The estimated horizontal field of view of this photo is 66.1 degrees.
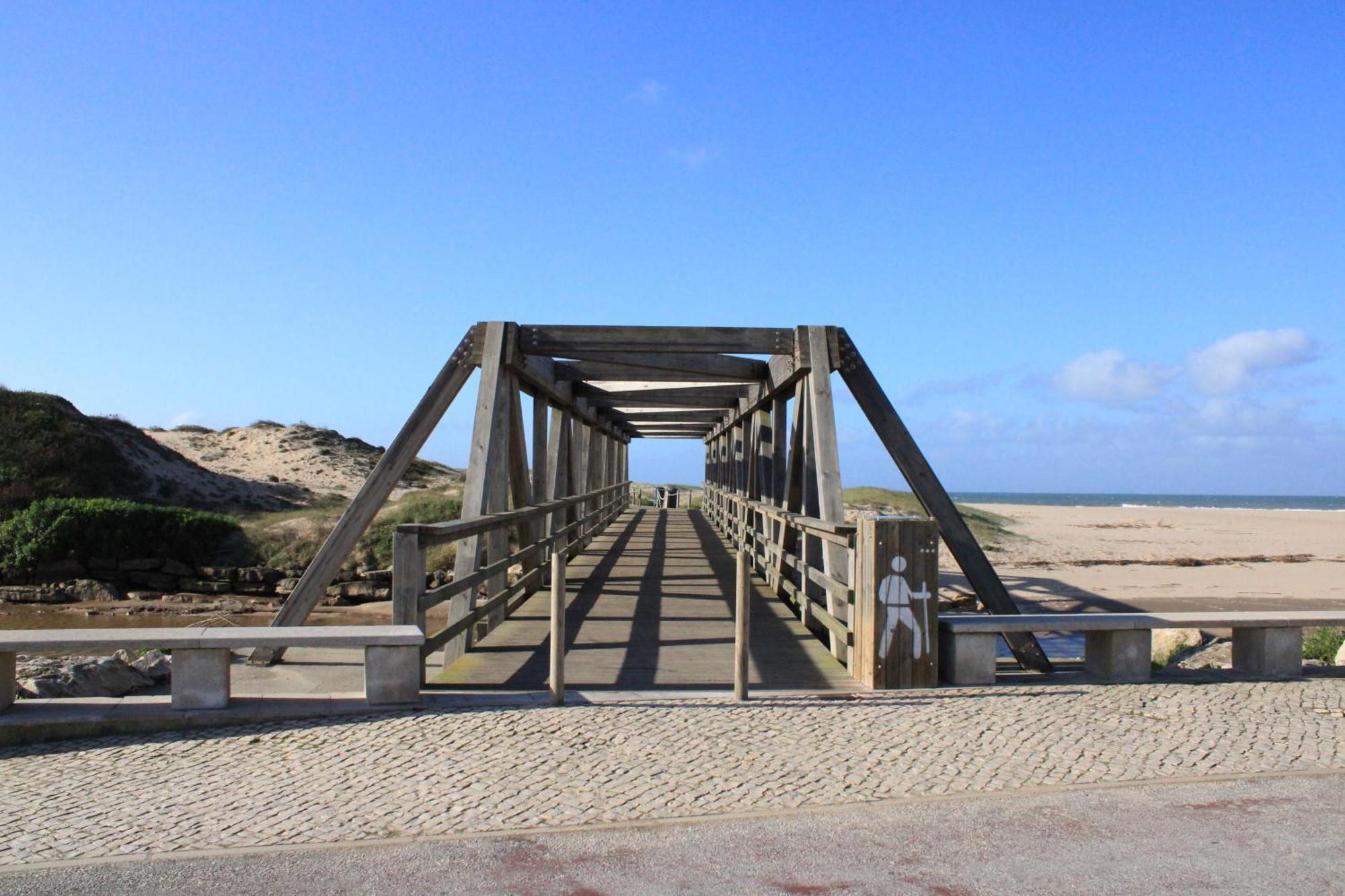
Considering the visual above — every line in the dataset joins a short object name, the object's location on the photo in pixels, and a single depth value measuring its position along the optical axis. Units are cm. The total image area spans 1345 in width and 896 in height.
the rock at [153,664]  775
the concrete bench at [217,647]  556
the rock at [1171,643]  1129
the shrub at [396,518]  2133
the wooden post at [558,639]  588
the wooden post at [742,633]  601
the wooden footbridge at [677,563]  638
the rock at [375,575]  1927
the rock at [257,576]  1994
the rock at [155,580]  2000
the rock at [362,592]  1814
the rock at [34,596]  1798
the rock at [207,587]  1962
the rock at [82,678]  676
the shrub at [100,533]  1973
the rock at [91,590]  1823
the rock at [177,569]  2039
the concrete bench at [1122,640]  653
